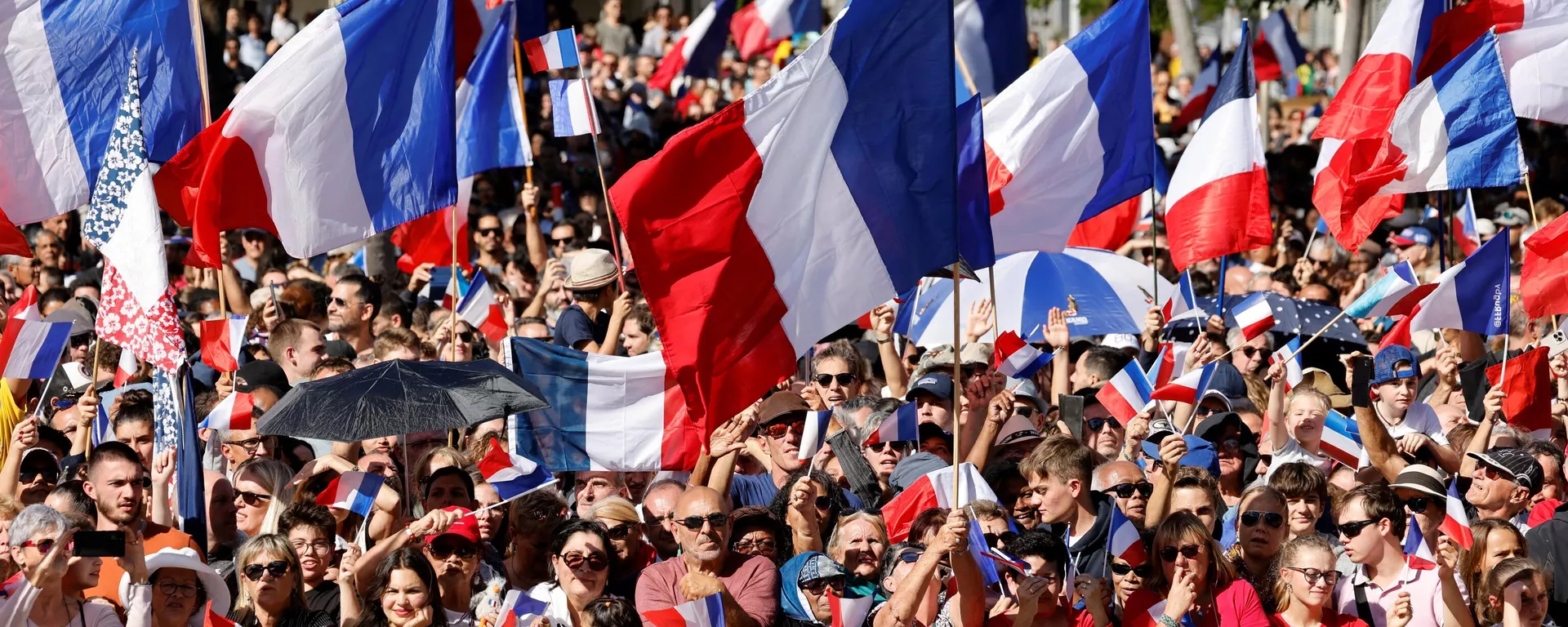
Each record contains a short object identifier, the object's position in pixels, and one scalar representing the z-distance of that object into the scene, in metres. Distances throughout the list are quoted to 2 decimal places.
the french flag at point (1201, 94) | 38.31
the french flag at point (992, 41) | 30.44
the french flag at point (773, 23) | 36.44
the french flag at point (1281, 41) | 45.00
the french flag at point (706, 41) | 36.09
